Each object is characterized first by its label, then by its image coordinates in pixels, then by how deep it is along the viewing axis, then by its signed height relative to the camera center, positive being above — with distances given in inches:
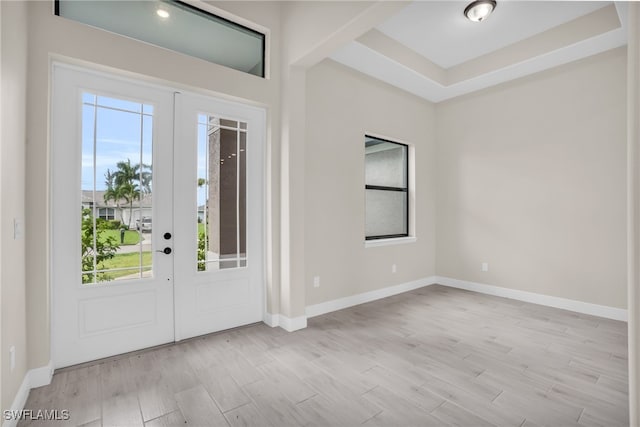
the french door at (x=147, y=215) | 95.0 -0.1
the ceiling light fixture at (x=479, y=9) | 122.6 +81.0
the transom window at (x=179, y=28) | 97.7 +64.5
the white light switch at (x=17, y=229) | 74.5 -3.3
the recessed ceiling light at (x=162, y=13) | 108.7 +69.5
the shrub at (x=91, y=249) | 97.7 -10.7
